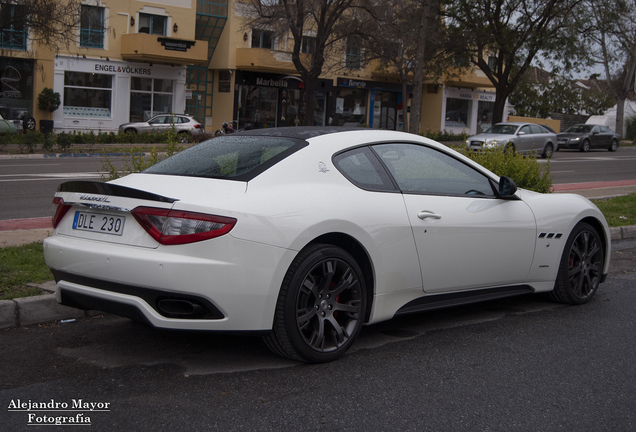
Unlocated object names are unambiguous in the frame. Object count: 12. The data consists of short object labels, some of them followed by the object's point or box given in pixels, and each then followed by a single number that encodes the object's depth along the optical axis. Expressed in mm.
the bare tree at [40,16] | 21594
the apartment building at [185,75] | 33406
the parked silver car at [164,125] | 32281
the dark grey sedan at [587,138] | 37906
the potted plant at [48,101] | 32281
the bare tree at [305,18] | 29906
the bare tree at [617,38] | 34812
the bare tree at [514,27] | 34562
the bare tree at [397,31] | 32781
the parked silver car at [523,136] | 27516
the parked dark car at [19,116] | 29883
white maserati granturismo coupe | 3811
